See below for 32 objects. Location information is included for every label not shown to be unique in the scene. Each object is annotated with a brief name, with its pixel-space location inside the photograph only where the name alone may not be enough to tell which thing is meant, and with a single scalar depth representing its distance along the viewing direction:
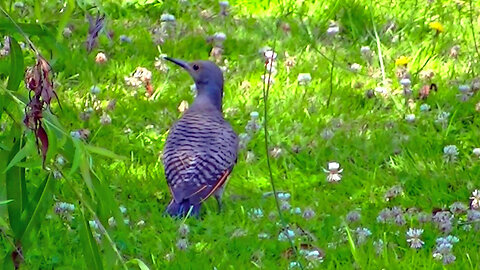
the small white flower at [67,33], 16.66
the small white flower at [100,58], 15.91
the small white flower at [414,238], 11.15
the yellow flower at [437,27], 17.03
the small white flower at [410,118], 14.62
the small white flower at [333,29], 17.12
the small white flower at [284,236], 11.41
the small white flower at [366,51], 16.41
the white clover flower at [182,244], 11.13
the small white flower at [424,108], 14.85
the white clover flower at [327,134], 14.17
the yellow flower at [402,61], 16.12
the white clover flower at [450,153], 13.57
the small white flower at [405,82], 15.28
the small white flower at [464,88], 15.18
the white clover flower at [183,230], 11.56
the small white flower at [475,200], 12.10
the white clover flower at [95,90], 15.01
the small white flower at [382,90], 15.32
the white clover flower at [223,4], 17.97
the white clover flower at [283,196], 12.49
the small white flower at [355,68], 16.08
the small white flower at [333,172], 13.05
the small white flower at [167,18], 17.25
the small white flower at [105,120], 14.33
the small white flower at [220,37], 16.78
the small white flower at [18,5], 16.17
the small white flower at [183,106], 14.89
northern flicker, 12.13
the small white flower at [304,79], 15.49
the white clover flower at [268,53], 15.91
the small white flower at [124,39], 16.62
